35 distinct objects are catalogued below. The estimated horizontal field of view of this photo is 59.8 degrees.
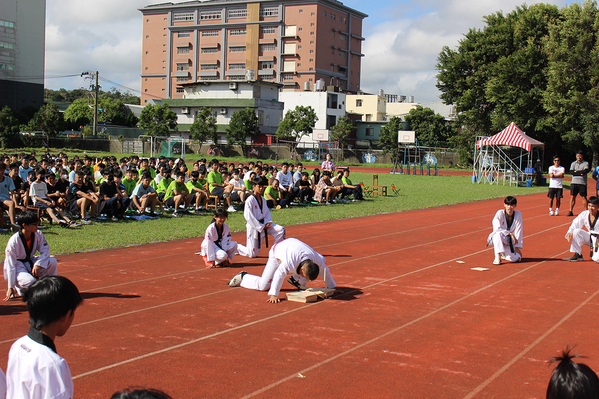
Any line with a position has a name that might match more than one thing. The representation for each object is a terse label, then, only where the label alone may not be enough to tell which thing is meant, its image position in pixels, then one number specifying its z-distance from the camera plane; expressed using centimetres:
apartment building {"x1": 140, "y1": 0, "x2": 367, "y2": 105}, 8844
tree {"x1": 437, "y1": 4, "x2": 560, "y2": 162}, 4028
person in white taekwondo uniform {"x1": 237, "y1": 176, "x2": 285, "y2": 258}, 1009
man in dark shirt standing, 1619
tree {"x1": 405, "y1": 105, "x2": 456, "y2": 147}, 6475
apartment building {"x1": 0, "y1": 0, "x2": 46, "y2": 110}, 6869
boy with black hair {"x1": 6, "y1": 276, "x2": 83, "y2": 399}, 250
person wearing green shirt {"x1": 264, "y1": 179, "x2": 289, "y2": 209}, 1734
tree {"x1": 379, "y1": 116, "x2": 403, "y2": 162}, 5632
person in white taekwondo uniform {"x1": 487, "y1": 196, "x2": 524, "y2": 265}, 977
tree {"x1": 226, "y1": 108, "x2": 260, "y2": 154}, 6041
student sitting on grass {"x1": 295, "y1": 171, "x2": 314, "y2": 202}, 1991
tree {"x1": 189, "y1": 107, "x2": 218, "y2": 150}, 6031
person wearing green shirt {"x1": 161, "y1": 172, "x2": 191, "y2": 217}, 1578
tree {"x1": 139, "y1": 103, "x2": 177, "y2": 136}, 6453
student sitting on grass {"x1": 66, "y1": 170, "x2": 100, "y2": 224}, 1350
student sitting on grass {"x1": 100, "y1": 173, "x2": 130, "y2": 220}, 1412
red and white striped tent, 3050
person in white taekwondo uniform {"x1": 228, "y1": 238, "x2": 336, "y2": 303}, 698
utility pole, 5773
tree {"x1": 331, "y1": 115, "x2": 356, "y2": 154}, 6400
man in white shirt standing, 1736
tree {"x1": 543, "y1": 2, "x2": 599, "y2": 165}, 3616
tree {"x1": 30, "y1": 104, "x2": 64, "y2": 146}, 5894
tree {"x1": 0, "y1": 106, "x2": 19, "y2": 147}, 5541
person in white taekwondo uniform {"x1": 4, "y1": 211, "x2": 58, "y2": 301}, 684
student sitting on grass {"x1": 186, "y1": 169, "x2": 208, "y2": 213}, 1659
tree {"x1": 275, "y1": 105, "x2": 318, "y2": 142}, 6247
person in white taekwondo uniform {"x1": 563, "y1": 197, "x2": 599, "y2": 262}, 995
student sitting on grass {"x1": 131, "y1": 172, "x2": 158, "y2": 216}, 1486
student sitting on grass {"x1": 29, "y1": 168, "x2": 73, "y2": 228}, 1277
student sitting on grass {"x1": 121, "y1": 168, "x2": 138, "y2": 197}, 1577
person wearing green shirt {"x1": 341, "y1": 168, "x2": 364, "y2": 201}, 2143
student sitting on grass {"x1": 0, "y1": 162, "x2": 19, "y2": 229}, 1198
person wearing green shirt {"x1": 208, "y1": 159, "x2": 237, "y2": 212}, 1725
